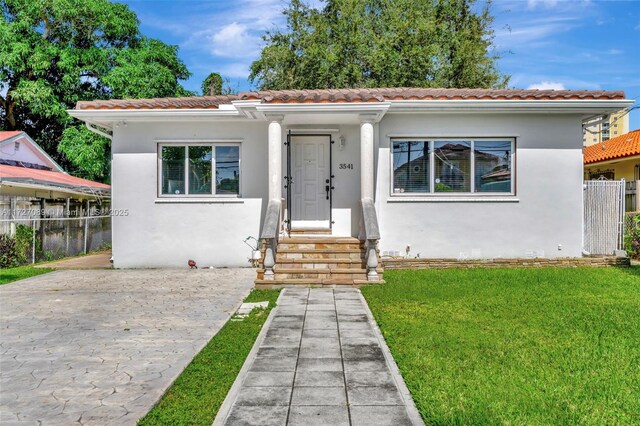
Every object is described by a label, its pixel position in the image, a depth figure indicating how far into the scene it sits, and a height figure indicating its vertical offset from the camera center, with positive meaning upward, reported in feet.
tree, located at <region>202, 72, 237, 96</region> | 59.63 +25.62
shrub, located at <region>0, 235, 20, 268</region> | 38.88 -3.84
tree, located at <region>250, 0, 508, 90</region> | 73.51 +26.87
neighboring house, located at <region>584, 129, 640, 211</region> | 57.47 +6.30
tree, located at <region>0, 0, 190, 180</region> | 73.15 +23.67
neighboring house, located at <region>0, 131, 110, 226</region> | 42.39 +2.18
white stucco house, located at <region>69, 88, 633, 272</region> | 34.58 +2.74
